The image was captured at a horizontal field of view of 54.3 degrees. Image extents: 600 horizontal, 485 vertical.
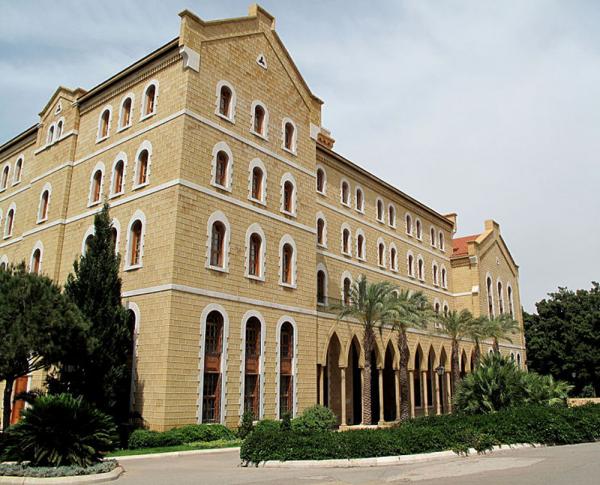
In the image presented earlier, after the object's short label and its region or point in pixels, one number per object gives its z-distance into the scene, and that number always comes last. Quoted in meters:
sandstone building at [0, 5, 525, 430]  20.69
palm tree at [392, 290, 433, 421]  28.72
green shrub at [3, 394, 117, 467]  12.86
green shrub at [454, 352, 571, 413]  21.39
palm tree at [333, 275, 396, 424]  28.23
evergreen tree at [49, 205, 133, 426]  18.72
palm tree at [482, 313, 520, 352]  39.31
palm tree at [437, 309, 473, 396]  38.16
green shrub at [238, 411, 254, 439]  19.48
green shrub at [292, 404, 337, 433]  22.31
